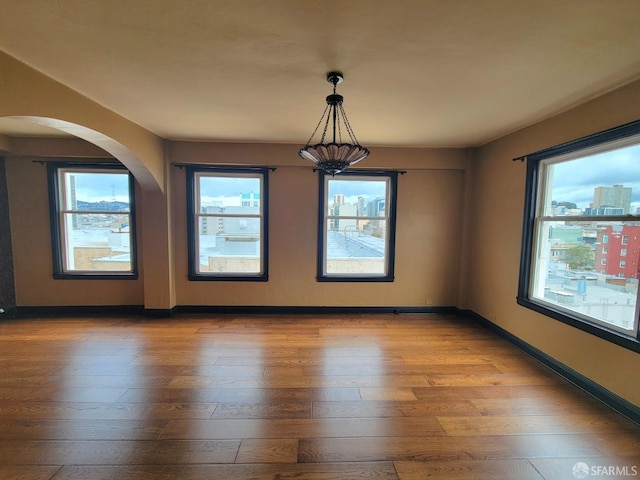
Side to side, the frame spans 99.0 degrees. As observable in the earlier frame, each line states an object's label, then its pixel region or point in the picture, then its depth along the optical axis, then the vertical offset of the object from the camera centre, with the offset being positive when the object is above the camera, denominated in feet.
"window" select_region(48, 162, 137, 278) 13.19 -0.16
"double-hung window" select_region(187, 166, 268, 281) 13.56 -0.19
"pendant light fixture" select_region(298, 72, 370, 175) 6.82 +1.79
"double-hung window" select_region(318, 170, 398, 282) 13.84 -0.23
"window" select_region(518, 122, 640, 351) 7.14 -0.24
